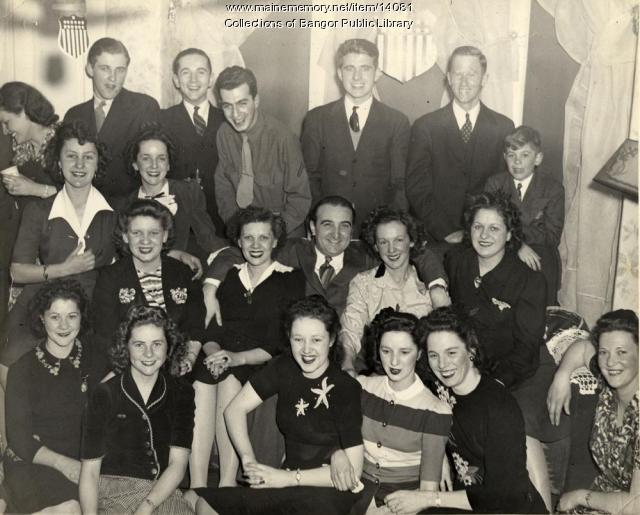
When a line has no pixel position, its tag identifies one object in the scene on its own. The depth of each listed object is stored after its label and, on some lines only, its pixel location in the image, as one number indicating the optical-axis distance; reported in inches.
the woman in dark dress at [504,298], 112.3
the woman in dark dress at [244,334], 113.0
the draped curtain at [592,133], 114.5
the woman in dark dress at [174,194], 120.2
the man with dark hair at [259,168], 121.3
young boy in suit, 120.4
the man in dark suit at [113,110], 116.8
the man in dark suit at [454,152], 119.3
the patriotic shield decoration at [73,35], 114.7
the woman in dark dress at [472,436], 99.4
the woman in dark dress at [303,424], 104.0
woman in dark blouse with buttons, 105.5
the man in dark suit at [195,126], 119.5
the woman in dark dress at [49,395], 109.1
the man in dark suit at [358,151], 122.5
